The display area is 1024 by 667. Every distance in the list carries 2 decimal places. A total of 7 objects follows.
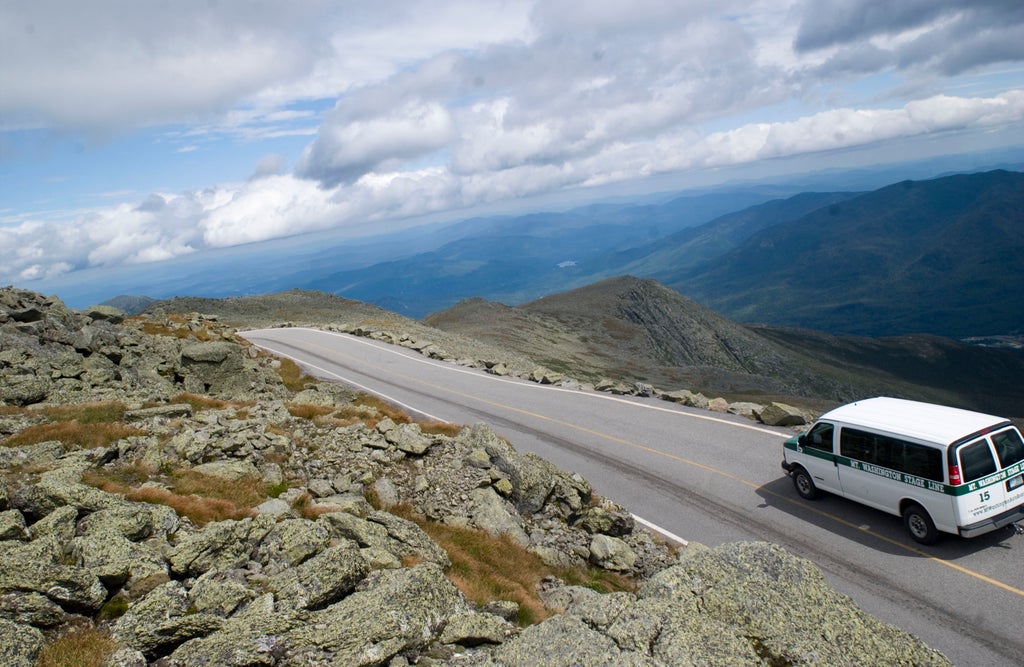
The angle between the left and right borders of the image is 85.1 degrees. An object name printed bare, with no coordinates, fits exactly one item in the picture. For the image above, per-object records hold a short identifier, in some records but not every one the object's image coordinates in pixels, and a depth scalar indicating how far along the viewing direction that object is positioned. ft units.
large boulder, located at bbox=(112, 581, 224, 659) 23.62
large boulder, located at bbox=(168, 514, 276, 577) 29.84
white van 40.14
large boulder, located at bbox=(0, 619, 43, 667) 21.04
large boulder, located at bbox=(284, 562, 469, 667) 24.08
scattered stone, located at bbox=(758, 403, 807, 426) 68.64
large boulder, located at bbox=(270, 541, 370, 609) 27.20
